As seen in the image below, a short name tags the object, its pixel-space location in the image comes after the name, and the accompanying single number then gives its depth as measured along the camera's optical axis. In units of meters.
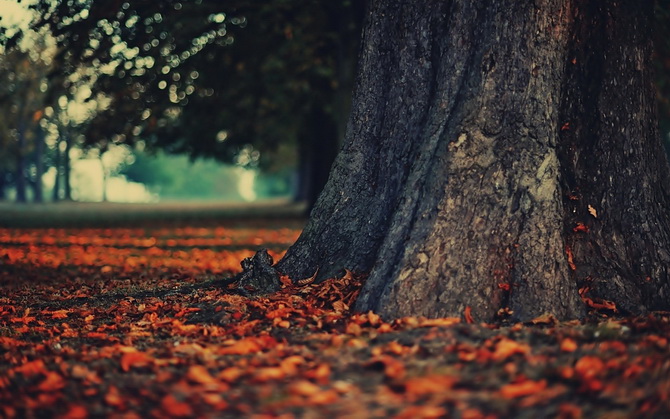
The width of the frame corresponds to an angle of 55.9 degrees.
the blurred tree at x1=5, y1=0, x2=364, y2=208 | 11.14
